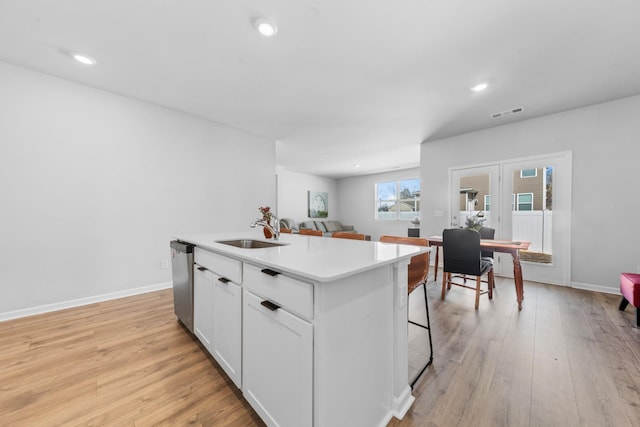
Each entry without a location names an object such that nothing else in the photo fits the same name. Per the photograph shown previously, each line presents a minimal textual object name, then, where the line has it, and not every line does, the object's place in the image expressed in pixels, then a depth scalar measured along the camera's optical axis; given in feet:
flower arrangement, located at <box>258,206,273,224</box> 7.01
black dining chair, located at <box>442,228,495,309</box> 8.78
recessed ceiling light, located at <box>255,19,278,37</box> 6.07
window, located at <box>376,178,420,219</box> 25.86
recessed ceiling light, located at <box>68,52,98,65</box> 7.39
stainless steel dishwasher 6.53
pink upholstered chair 7.29
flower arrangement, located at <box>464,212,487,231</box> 10.11
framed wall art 28.25
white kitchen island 2.99
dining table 8.88
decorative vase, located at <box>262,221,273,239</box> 6.88
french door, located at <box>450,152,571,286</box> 11.67
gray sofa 23.97
